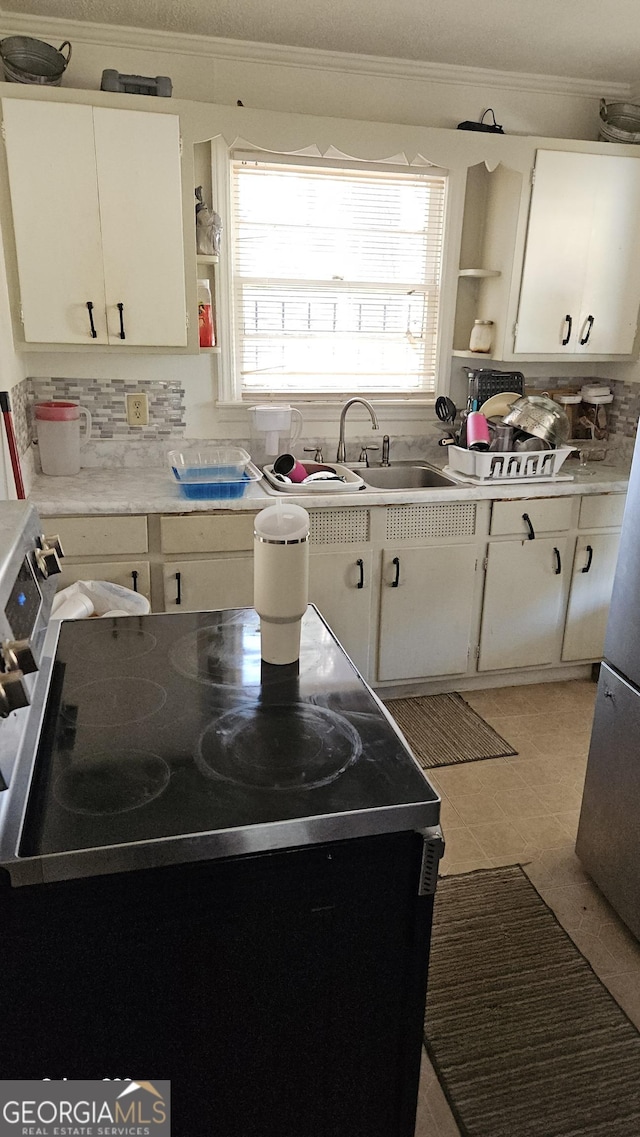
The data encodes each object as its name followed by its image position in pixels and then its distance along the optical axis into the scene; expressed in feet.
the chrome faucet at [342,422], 10.32
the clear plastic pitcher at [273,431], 10.47
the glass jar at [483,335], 10.94
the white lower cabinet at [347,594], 9.66
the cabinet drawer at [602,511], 10.53
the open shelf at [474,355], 10.99
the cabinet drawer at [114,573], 8.86
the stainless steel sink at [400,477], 11.10
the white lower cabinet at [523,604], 10.42
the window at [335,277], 10.32
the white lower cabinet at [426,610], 10.02
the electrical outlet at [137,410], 10.43
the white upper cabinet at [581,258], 10.30
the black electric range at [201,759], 3.13
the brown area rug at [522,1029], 5.13
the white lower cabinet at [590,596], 10.75
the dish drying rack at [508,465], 10.12
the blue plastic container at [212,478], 9.02
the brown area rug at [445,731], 9.38
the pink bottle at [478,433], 10.31
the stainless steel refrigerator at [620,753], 6.34
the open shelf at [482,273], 10.77
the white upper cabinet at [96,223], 8.42
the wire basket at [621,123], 10.60
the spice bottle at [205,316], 9.89
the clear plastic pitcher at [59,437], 9.70
